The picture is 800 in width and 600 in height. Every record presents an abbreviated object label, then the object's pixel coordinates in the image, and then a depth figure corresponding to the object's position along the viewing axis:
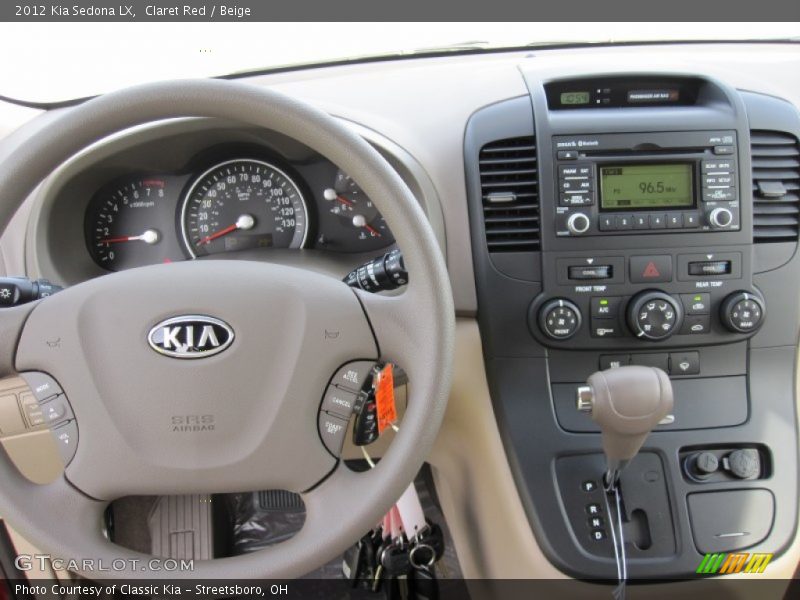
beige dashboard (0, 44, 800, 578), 1.38
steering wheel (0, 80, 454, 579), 1.01
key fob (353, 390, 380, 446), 1.10
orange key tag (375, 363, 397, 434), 1.07
